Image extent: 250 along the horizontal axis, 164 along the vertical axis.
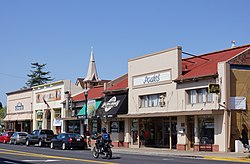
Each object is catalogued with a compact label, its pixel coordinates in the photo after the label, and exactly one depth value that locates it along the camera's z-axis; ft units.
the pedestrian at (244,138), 97.86
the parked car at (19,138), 159.42
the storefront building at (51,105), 184.13
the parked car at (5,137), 174.29
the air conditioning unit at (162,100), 120.98
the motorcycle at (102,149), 84.47
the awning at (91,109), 153.89
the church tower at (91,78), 203.21
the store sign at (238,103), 101.65
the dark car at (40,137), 144.36
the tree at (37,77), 386.32
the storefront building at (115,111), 136.90
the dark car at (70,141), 123.24
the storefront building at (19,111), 217.97
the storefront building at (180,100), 102.01
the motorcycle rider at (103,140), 85.40
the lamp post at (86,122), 142.29
